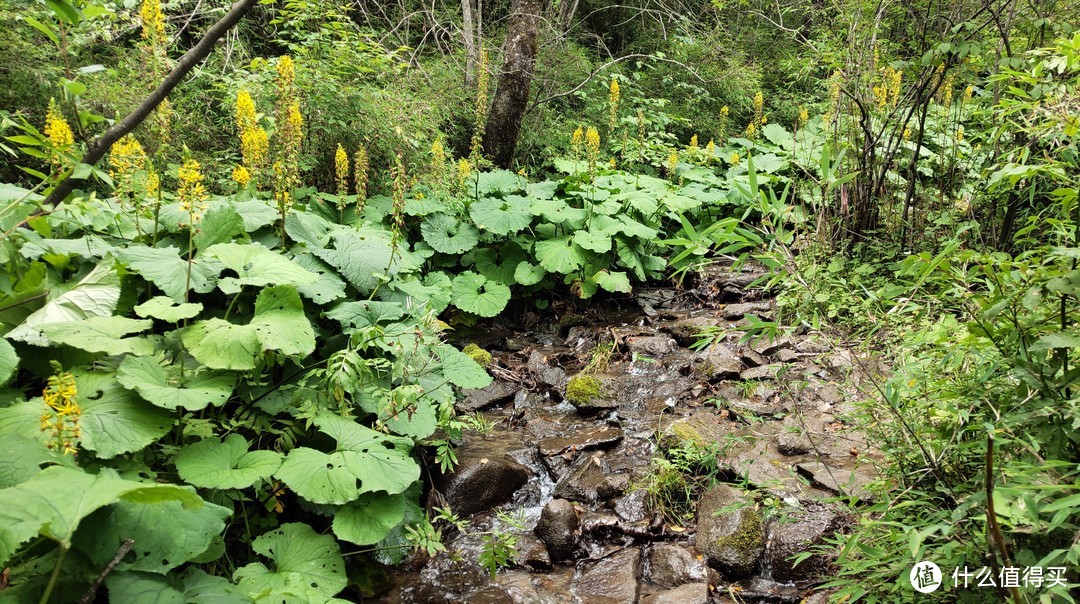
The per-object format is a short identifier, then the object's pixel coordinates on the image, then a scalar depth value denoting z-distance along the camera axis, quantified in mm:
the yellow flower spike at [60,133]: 2338
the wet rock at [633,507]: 3156
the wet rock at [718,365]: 4309
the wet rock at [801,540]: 2604
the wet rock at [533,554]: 2928
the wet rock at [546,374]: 4586
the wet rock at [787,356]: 4184
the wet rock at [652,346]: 4910
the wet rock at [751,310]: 5078
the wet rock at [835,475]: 2827
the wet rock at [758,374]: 4014
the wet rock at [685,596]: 2531
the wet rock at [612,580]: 2686
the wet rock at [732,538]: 2709
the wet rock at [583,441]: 3758
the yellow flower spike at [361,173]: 4090
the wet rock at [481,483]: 3277
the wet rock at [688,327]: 5008
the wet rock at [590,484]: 3340
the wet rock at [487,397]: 4266
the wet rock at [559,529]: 2988
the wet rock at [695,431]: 3508
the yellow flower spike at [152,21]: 2785
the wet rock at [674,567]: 2729
